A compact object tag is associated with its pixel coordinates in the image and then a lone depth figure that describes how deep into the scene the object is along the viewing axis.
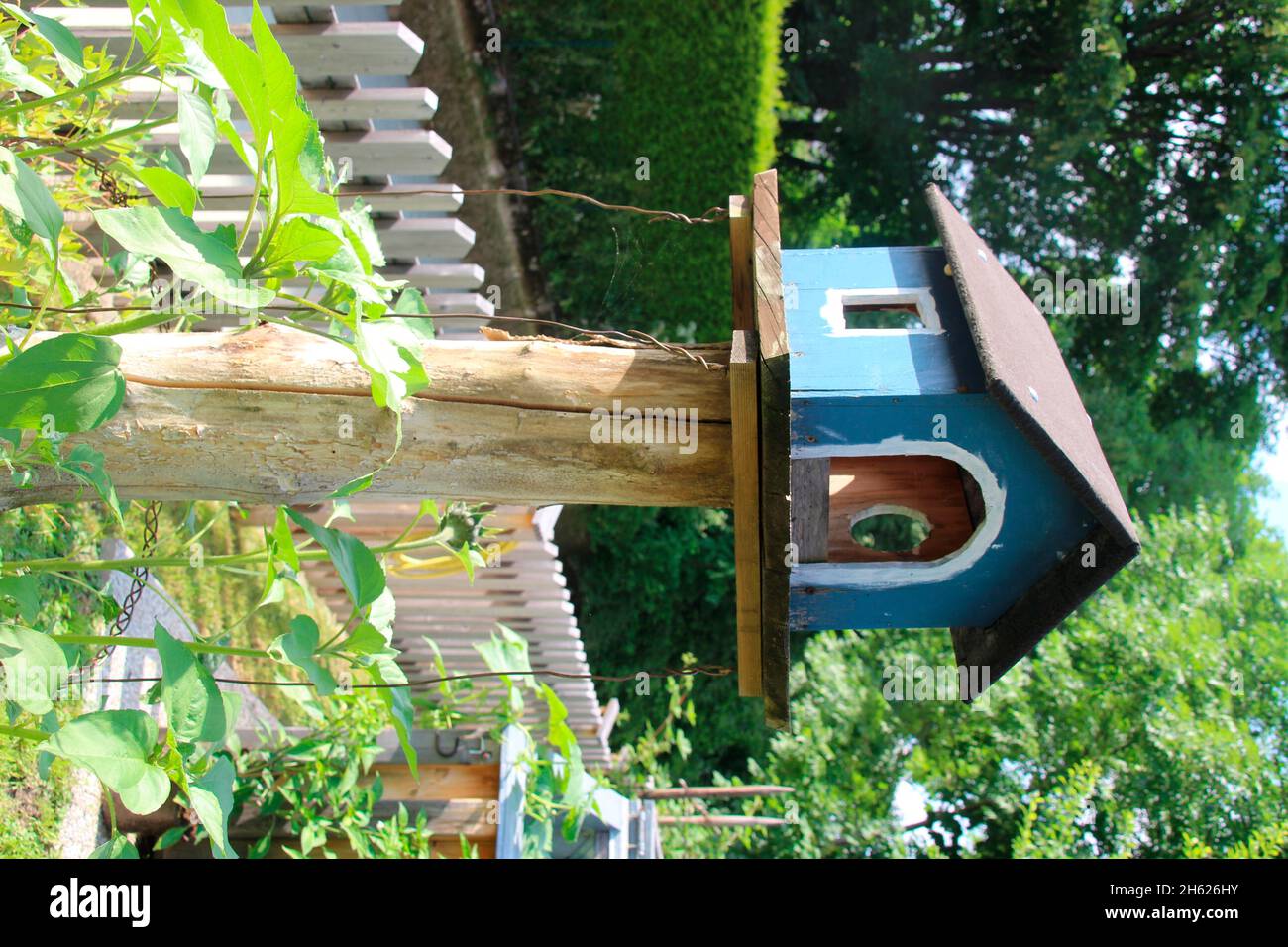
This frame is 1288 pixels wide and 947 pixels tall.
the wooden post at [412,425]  2.03
